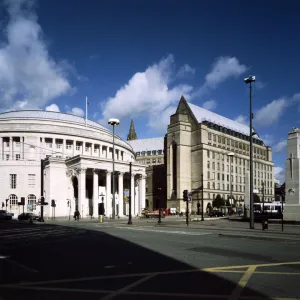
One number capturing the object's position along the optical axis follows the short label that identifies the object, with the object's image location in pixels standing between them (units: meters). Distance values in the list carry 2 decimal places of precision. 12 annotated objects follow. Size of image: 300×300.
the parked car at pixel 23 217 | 65.50
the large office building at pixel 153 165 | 149.38
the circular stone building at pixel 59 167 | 83.81
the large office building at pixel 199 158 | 129.38
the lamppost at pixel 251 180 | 29.32
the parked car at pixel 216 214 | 84.00
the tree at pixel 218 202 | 117.54
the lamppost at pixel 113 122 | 52.31
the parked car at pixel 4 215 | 65.62
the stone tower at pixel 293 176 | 33.88
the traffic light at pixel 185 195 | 39.09
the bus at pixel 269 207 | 65.38
